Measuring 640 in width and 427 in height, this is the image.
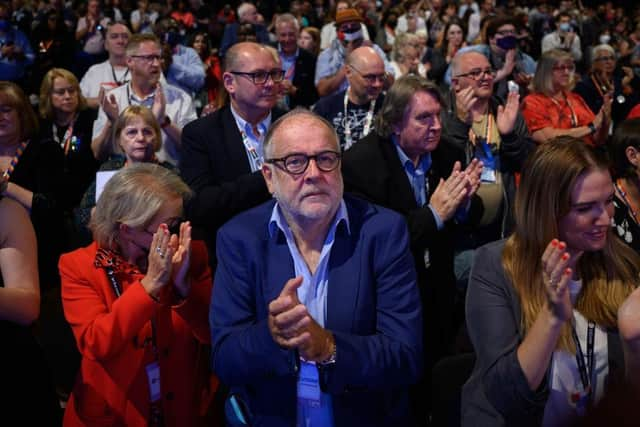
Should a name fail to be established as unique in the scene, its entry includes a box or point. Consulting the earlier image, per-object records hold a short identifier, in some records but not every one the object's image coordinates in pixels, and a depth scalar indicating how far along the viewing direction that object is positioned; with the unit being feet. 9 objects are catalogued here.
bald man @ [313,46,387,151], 13.65
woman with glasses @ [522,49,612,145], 15.83
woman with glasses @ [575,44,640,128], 21.12
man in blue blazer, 6.22
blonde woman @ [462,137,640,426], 6.35
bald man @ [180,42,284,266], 9.26
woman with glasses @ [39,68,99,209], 14.96
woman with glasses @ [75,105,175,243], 11.85
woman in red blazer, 7.02
